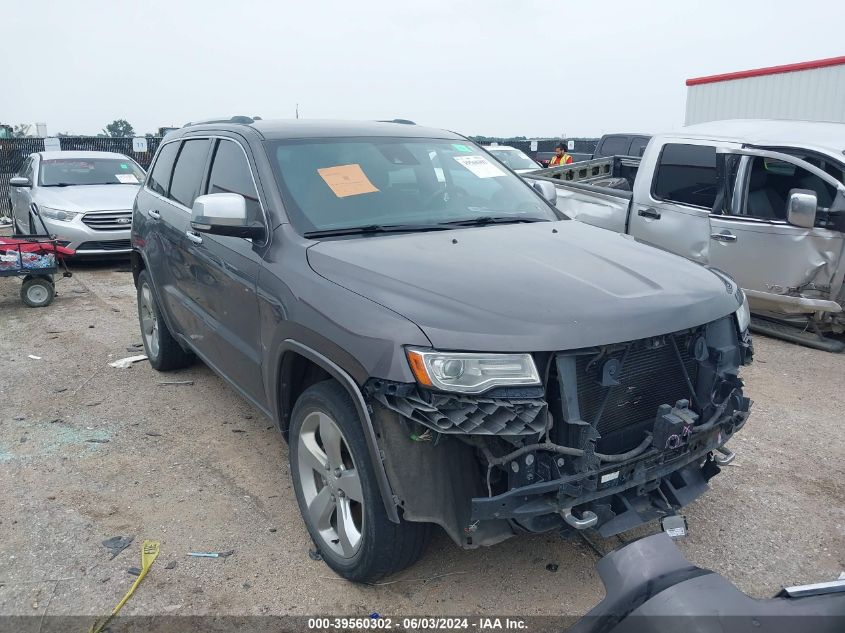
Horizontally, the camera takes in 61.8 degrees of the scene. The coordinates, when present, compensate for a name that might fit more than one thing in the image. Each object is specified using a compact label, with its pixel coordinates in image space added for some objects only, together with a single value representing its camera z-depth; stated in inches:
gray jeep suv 96.0
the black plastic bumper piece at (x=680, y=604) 57.9
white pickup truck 228.1
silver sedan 384.8
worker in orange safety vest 589.9
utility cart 304.8
